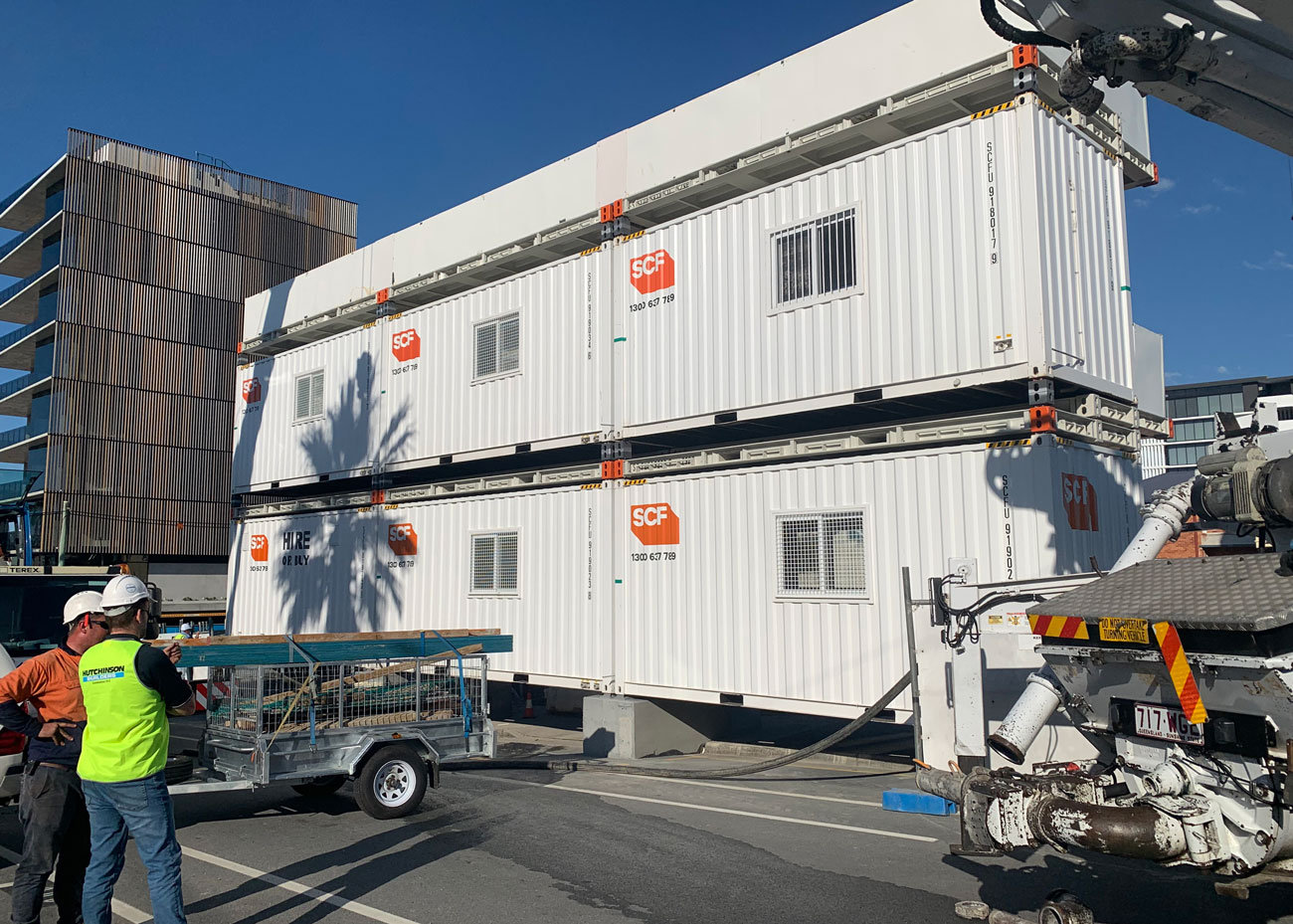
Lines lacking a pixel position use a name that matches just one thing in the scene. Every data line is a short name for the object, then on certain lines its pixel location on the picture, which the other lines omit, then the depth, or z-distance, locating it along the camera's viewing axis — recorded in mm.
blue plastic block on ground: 7160
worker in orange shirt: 5242
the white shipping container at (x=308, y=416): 17188
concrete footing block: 12086
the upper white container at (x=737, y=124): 10219
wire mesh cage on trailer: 8078
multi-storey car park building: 31891
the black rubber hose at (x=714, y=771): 8906
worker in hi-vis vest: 4684
